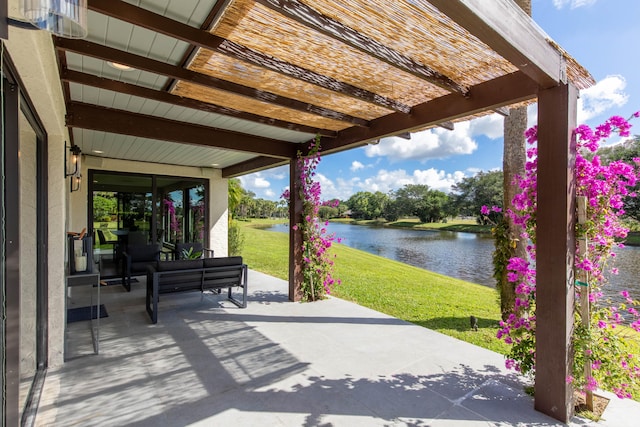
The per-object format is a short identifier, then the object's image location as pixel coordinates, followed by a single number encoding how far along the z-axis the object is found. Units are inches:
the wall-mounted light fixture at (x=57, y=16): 32.2
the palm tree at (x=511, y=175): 159.8
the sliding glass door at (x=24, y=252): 66.5
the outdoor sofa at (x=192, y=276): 162.6
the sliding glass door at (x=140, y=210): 270.2
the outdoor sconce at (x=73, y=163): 151.8
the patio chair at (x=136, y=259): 228.2
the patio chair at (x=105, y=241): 272.4
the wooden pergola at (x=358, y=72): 72.6
